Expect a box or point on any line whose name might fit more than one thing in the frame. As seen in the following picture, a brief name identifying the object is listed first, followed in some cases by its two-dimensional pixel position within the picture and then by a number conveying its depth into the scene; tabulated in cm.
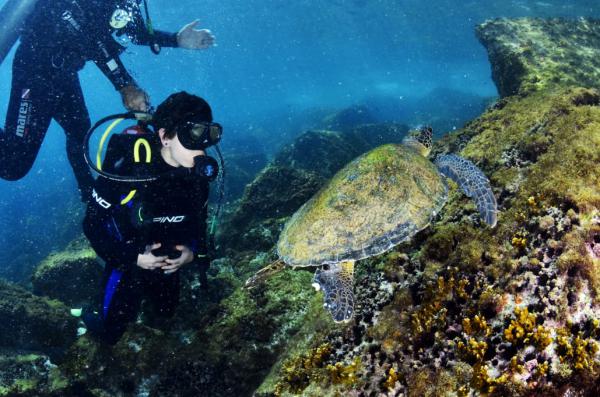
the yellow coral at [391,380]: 228
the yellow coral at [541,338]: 201
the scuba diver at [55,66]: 477
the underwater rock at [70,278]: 729
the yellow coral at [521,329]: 208
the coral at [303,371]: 271
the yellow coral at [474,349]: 212
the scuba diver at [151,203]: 378
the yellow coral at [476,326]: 224
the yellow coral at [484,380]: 196
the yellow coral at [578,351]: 188
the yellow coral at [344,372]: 247
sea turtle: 306
